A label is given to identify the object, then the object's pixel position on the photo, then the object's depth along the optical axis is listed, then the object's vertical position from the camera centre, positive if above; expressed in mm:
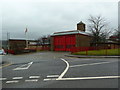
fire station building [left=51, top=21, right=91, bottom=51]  44656 +782
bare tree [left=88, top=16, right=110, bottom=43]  51438 +3700
